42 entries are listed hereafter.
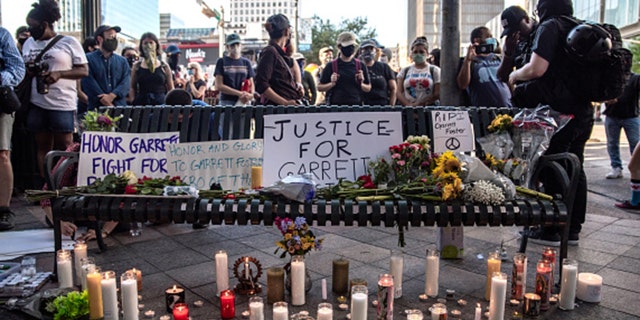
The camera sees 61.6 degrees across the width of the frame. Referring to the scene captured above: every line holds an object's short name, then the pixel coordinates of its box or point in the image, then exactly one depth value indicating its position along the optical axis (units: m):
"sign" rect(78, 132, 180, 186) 3.48
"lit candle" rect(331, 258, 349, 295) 3.20
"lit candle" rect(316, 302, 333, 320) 2.40
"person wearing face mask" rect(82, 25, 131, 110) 6.21
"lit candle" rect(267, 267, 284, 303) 2.99
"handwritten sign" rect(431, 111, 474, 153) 3.84
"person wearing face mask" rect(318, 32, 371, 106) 6.57
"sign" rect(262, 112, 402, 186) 3.55
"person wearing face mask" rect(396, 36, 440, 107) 6.49
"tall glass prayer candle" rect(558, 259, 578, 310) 2.93
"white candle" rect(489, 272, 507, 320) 2.74
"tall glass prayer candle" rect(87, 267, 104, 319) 2.77
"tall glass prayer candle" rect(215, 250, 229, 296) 3.05
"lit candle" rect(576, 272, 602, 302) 3.05
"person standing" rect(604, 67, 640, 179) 7.48
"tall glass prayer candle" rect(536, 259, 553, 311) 2.98
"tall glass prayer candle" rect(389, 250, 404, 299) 3.06
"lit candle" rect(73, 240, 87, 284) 3.22
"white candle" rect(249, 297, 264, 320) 2.52
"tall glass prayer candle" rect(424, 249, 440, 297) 3.09
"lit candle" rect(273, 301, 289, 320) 2.44
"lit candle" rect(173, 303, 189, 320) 2.61
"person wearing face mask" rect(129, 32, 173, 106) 6.48
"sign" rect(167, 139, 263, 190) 3.65
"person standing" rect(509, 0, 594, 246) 3.85
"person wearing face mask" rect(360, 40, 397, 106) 6.97
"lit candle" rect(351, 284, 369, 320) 2.53
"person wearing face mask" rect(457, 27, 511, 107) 5.53
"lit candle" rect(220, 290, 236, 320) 2.81
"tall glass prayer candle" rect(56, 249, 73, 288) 3.08
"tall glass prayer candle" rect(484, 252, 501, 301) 3.05
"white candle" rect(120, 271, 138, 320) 2.67
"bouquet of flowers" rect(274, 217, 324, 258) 2.93
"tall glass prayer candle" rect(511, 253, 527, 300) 3.00
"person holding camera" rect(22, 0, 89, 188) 4.98
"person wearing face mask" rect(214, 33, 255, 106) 7.17
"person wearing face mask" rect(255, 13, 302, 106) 5.25
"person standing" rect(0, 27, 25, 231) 4.61
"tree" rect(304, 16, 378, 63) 31.47
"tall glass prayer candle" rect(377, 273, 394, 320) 2.68
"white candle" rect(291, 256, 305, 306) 2.95
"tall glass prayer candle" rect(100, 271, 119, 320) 2.70
